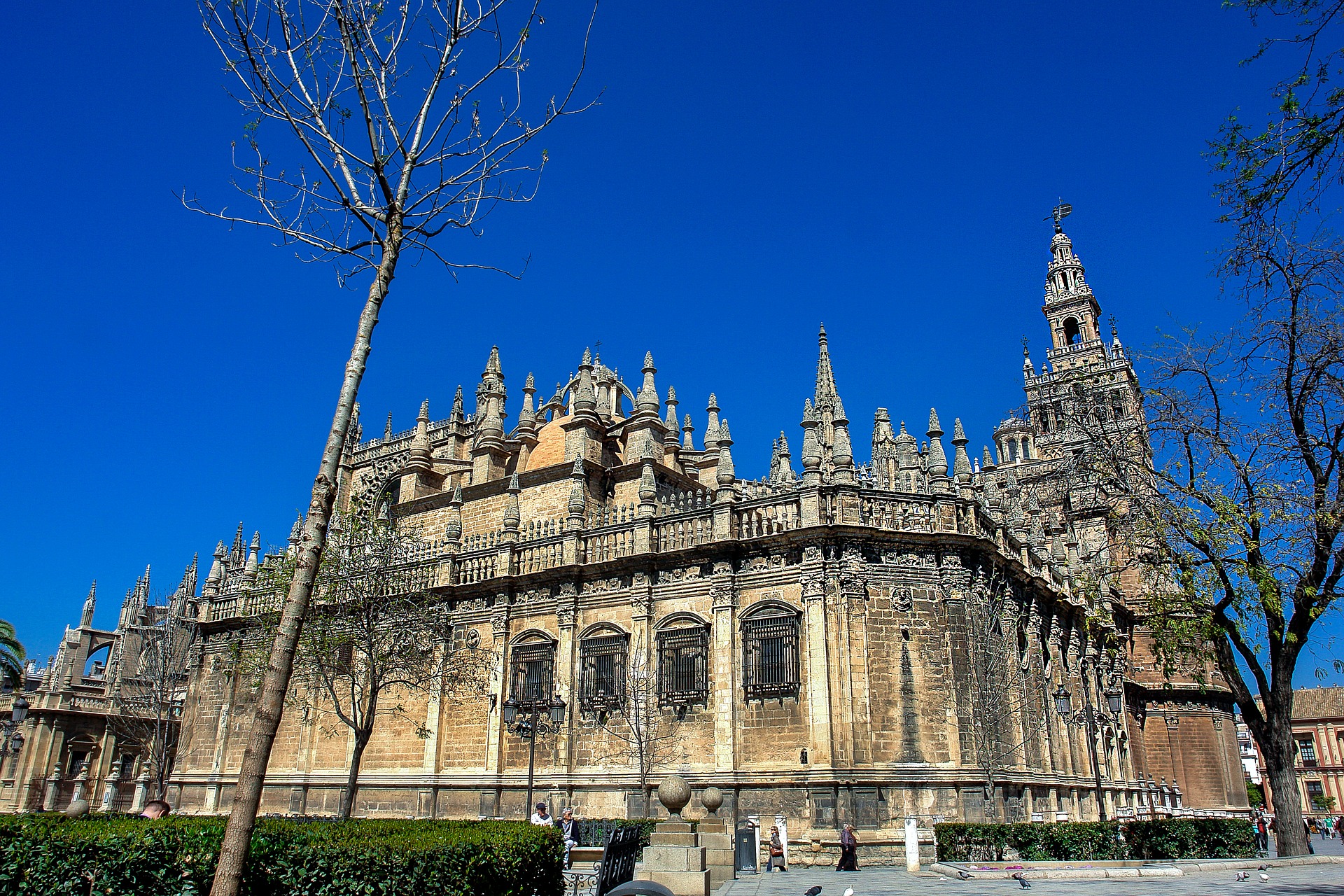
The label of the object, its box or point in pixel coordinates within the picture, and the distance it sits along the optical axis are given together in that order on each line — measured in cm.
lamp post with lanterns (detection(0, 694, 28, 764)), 2419
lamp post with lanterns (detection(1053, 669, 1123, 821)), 2153
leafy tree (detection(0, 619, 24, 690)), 4278
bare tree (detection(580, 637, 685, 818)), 2170
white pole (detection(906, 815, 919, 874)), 1723
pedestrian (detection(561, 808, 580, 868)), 1872
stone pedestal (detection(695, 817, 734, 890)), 1581
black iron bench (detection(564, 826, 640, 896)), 1147
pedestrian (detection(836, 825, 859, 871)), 1773
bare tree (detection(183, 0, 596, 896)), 812
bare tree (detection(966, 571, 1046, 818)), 2052
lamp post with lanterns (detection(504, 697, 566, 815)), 2047
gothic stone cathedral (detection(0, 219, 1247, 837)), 2016
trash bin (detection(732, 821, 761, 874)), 1822
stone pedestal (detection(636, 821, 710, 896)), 1252
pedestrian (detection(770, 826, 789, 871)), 1859
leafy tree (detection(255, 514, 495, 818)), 2411
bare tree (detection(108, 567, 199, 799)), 3734
